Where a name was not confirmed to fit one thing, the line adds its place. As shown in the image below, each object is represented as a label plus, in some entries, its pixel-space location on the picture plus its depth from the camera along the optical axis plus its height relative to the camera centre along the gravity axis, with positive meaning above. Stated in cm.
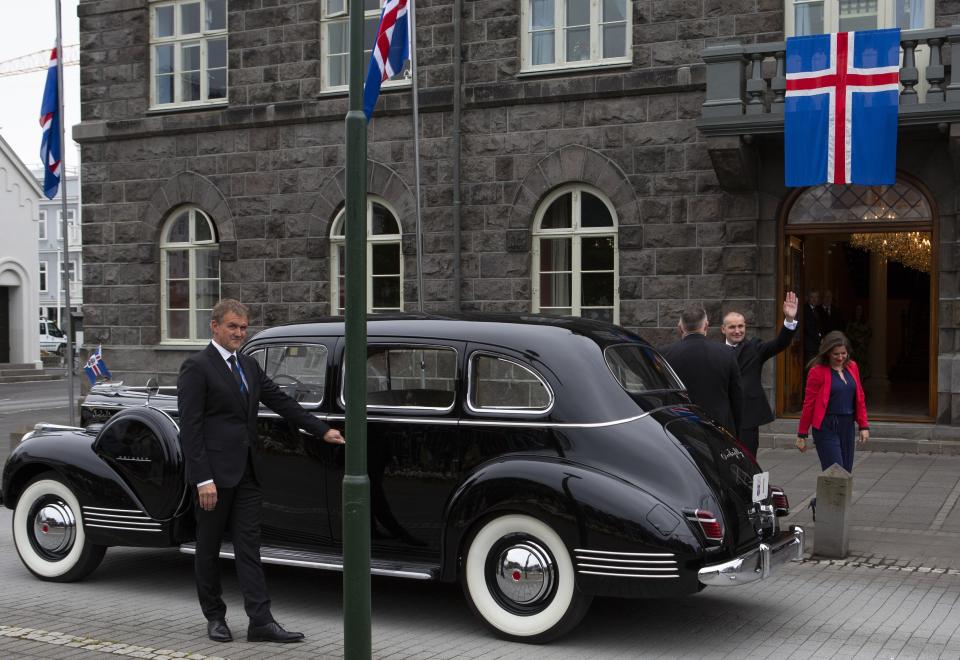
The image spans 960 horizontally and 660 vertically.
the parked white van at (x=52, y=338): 5544 -168
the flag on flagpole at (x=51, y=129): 1655 +239
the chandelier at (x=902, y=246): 1791 +90
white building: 4125 +140
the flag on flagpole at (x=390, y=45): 1500 +323
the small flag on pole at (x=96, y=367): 1622 -86
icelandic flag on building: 1415 +231
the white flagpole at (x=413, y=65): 1530 +314
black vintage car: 647 -102
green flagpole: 543 -38
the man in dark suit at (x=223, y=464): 667 -89
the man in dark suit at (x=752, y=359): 959 -44
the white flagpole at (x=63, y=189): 1480 +141
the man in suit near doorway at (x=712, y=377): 891 -54
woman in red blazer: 980 -80
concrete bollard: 894 -156
